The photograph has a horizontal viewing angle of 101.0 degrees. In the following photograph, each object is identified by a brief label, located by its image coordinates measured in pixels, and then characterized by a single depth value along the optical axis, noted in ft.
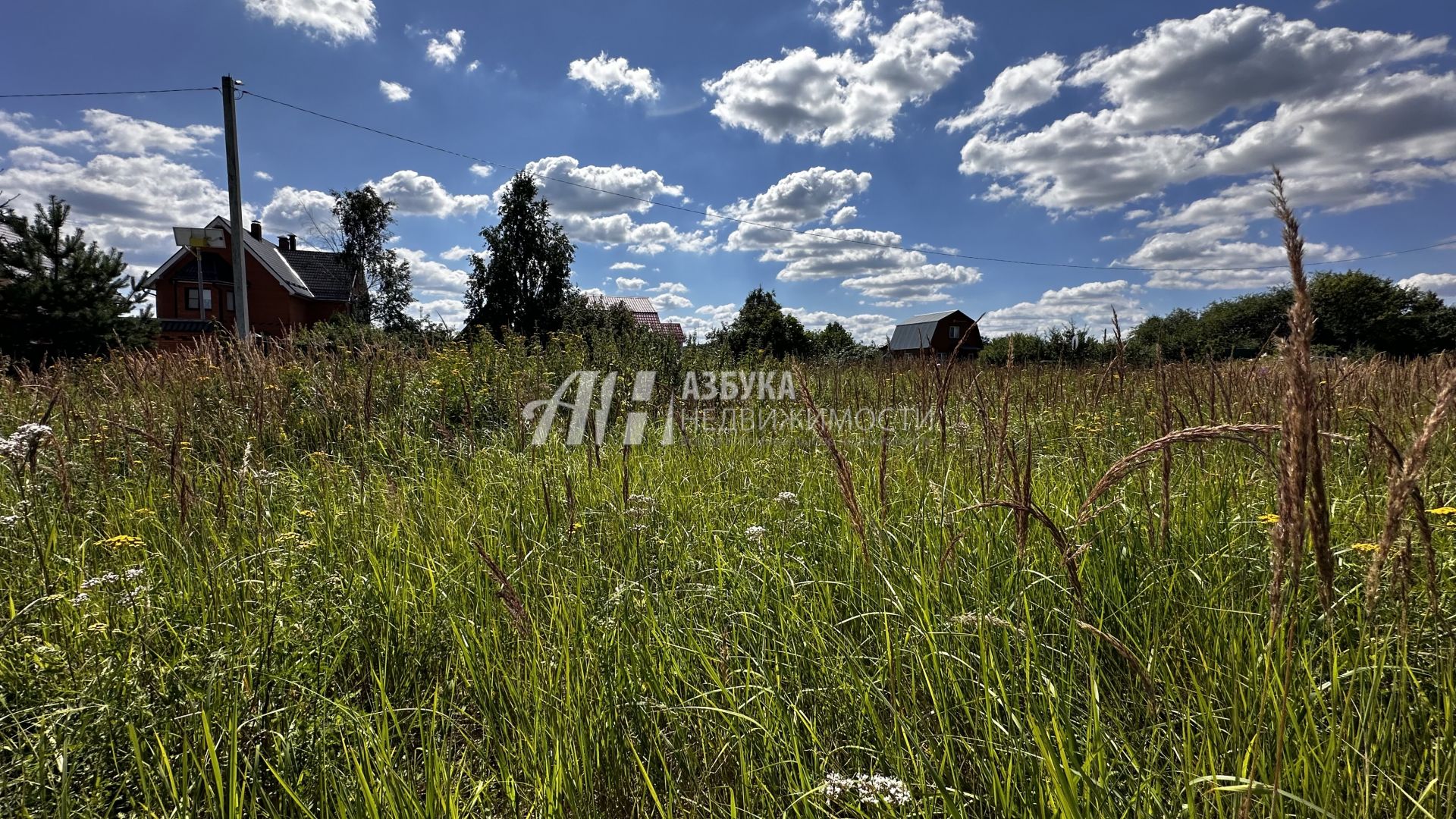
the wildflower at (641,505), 6.91
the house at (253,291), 98.32
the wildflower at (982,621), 3.93
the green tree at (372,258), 95.09
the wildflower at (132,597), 4.81
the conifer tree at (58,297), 46.34
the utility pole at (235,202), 34.71
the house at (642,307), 139.17
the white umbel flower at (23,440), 5.78
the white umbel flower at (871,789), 3.03
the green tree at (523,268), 97.86
